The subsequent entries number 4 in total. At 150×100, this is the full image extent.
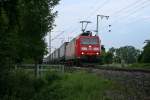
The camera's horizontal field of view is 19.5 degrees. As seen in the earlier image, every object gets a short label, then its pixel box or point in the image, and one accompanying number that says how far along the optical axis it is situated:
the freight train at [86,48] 45.84
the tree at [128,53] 128.35
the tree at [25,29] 19.89
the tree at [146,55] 76.69
